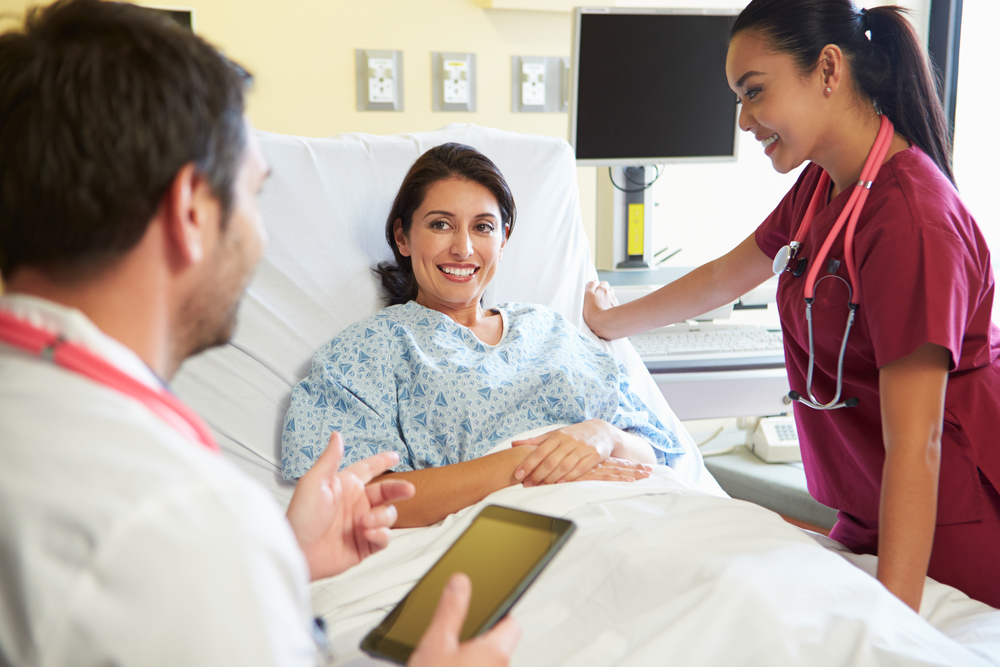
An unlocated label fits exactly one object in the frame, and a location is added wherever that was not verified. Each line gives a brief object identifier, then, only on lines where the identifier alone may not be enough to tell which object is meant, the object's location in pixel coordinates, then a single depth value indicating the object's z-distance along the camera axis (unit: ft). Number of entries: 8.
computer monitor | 7.18
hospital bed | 2.68
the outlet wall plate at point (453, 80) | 8.32
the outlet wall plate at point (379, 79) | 8.09
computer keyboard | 6.25
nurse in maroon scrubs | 3.32
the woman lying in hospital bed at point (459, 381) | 4.09
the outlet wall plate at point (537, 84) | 8.62
